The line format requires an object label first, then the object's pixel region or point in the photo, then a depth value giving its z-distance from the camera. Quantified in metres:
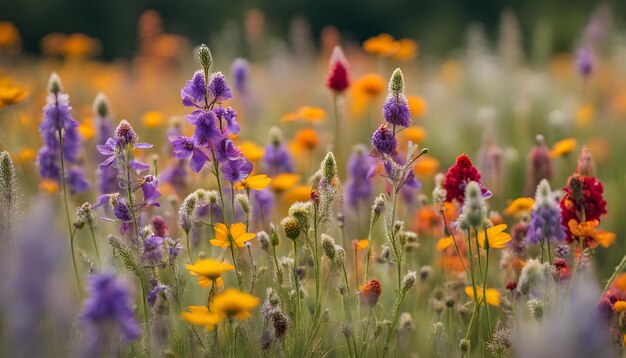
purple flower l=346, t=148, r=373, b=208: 3.32
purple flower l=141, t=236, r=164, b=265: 1.99
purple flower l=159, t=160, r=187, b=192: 3.15
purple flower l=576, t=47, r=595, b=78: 4.42
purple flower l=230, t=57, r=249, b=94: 4.03
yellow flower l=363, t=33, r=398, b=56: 3.99
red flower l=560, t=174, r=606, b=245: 2.02
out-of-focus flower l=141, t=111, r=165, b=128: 3.60
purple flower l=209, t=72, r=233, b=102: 1.97
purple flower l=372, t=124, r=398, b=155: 2.02
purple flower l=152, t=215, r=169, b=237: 2.26
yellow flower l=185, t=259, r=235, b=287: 1.72
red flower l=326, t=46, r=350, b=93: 3.21
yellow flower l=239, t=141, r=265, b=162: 2.81
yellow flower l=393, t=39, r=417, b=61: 4.67
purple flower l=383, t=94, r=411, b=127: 2.05
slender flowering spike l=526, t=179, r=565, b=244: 1.86
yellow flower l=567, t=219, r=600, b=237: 2.01
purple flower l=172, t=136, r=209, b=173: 1.98
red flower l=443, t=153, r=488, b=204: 2.10
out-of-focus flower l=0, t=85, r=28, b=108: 2.90
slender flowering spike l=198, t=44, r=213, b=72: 1.87
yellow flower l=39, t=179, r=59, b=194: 2.83
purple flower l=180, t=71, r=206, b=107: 1.96
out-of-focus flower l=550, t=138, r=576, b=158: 2.99
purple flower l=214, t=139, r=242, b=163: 1.99
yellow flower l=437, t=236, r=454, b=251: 2.14
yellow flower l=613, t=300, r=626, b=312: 1.95
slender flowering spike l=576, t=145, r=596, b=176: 2.25
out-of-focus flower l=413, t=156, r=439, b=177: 3.59
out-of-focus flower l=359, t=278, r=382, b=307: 1.96
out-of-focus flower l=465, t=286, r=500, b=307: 2.12
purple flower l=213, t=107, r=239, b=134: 1.99
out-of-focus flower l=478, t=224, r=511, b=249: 1.99
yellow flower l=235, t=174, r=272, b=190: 2.06
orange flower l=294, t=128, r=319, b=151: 3.43
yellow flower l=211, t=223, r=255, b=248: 2.00
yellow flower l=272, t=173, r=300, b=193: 3.03
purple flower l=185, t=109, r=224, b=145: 1.94
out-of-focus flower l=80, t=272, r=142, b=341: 1.30
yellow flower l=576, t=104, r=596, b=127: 4.72
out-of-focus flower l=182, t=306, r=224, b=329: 1.64
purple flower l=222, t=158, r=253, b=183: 2.01
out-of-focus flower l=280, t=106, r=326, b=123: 3.38
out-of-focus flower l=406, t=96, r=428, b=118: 3.88
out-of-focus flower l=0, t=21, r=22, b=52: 5.83
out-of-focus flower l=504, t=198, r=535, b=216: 2.50
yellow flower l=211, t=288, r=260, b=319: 1.54
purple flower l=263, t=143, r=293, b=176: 3.24
